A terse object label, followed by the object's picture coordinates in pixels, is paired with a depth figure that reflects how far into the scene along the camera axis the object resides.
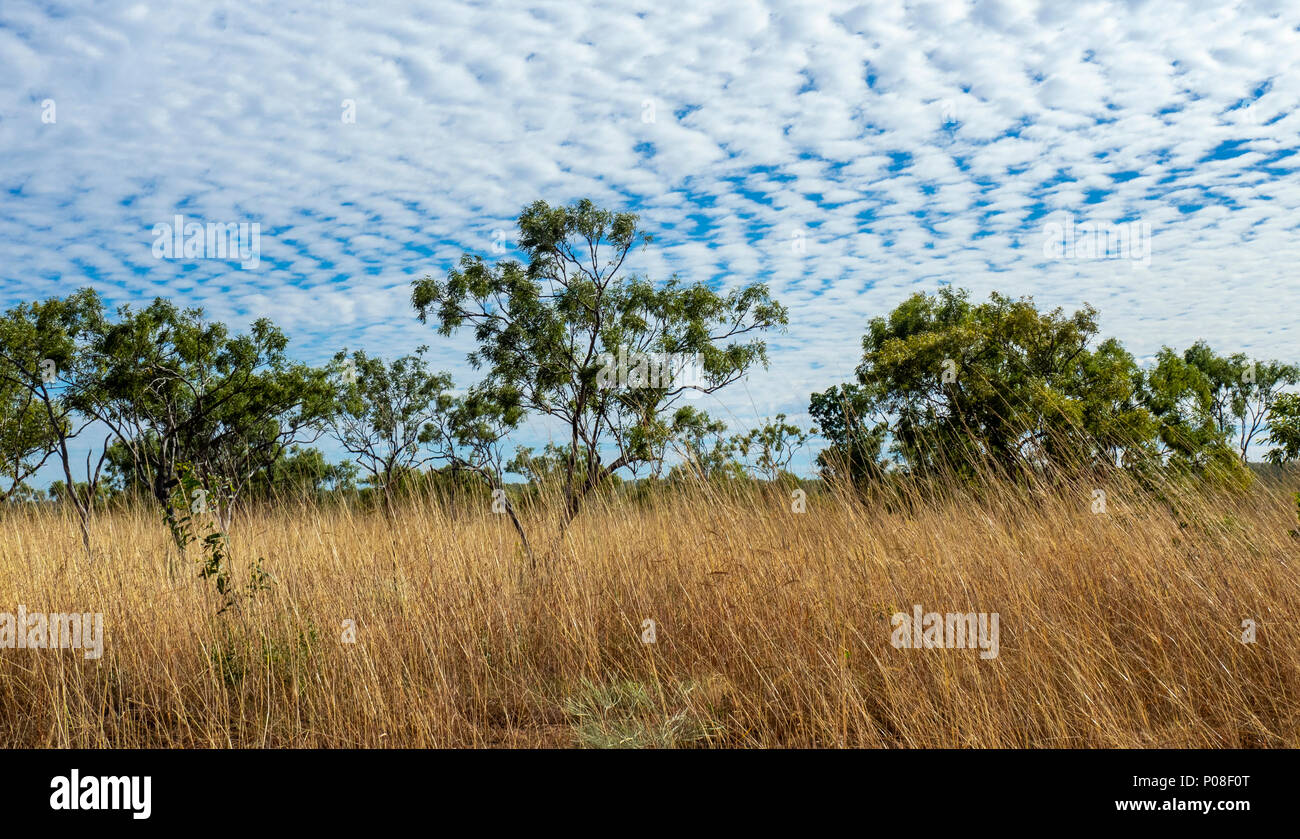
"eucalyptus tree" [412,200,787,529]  11.45
